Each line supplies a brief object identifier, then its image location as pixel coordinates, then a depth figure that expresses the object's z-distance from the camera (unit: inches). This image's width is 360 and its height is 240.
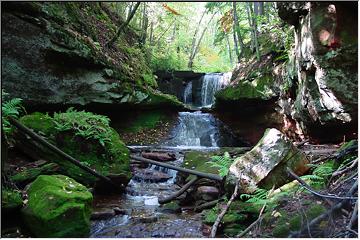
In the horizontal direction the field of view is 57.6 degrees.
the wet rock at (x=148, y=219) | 219.1
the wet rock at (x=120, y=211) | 235.9
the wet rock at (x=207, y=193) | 250.7
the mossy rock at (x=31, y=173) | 215.3
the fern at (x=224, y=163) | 239.2
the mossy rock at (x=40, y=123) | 271.9
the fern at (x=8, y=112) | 203.9
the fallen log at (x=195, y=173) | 253.9
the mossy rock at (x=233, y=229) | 182.0
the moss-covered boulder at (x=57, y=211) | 160.9
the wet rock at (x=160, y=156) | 379.9
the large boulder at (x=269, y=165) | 216.1
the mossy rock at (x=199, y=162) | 290.0
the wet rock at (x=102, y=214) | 222.7
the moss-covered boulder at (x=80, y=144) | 261.3
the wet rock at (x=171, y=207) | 247.3
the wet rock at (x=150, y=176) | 328.8
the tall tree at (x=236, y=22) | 624.2
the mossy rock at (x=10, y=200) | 171.9
